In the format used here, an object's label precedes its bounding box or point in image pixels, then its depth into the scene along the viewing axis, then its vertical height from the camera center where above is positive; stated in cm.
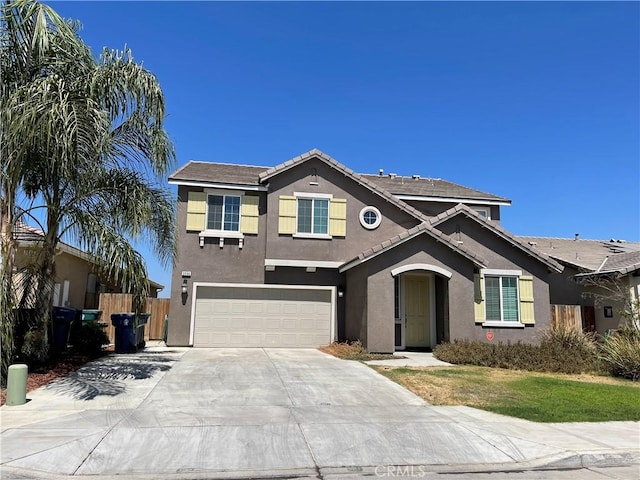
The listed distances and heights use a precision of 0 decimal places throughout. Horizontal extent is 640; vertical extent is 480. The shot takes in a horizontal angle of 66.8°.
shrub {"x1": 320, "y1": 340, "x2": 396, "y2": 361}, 1406 -114
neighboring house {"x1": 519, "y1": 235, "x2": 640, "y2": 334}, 1845 +166
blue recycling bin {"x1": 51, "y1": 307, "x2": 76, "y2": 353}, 1225 -42
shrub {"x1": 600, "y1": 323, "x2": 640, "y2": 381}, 1227 -84
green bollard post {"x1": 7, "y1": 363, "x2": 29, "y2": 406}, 805 -129
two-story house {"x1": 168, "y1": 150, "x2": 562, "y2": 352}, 1638 +173
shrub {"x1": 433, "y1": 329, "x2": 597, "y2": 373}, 1319 -100
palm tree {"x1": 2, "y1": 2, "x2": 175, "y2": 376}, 861 +296
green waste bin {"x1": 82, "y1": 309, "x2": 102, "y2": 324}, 1424 -19
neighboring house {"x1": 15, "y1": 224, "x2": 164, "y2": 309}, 1157 +123
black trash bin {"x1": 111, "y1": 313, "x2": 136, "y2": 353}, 1421 -64
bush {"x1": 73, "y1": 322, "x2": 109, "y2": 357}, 1318 -84
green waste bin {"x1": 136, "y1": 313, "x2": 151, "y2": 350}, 1477 -68
